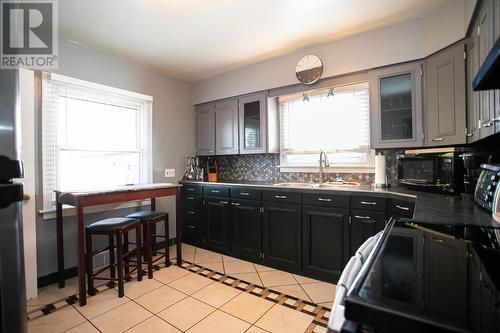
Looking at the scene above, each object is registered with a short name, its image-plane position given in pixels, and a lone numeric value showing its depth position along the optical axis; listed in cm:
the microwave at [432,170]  199
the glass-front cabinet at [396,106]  226
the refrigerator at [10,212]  70
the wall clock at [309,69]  275
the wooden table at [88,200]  207
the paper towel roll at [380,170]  253
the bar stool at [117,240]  219
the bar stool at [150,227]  255
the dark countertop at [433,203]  123
